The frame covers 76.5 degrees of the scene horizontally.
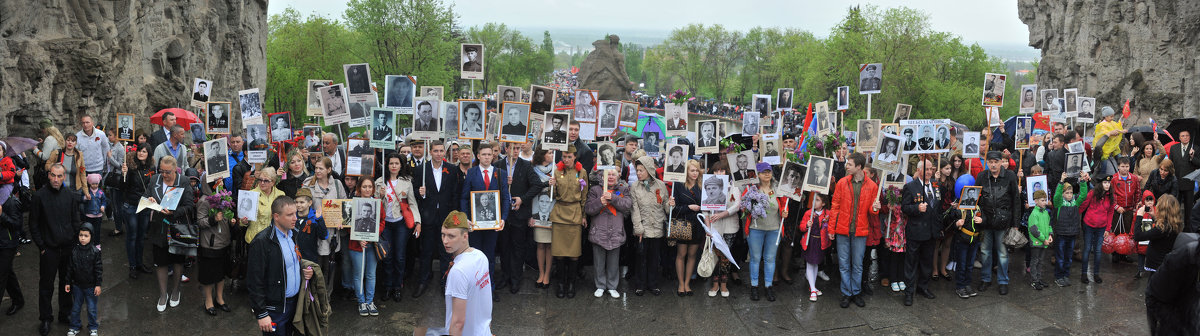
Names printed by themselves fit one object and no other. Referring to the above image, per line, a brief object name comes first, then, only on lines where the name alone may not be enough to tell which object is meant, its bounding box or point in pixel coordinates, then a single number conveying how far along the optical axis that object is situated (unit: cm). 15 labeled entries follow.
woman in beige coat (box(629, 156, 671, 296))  962
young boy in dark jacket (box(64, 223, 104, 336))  753
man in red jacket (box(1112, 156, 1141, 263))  1081
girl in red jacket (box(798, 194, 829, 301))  973
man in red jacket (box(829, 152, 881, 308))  944
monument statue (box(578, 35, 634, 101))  6544
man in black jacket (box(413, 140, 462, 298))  950
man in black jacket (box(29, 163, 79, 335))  764
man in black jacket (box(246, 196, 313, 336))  562
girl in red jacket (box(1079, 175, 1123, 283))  1061
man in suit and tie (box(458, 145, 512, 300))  938
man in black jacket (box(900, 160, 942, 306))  957
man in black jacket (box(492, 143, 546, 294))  969
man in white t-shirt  514
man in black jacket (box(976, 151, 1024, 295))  987
